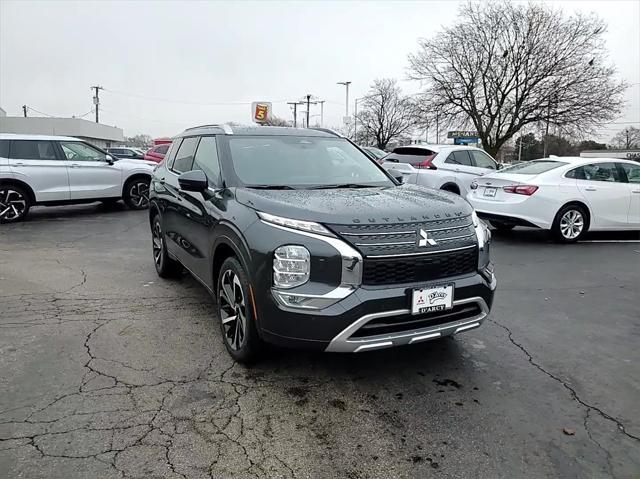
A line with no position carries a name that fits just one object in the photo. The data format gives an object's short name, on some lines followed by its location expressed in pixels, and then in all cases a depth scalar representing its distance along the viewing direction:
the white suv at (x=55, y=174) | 10.13
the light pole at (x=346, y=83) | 50.06
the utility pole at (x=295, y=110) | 65.31
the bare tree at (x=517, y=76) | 26.14
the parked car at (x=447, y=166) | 11.56
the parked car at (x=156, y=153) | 18.21
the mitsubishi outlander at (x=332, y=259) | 2.98
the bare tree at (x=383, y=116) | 54.25
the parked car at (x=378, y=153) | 16.50
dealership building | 56.20
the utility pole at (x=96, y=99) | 65.69
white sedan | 8.23
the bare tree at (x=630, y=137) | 79.94
